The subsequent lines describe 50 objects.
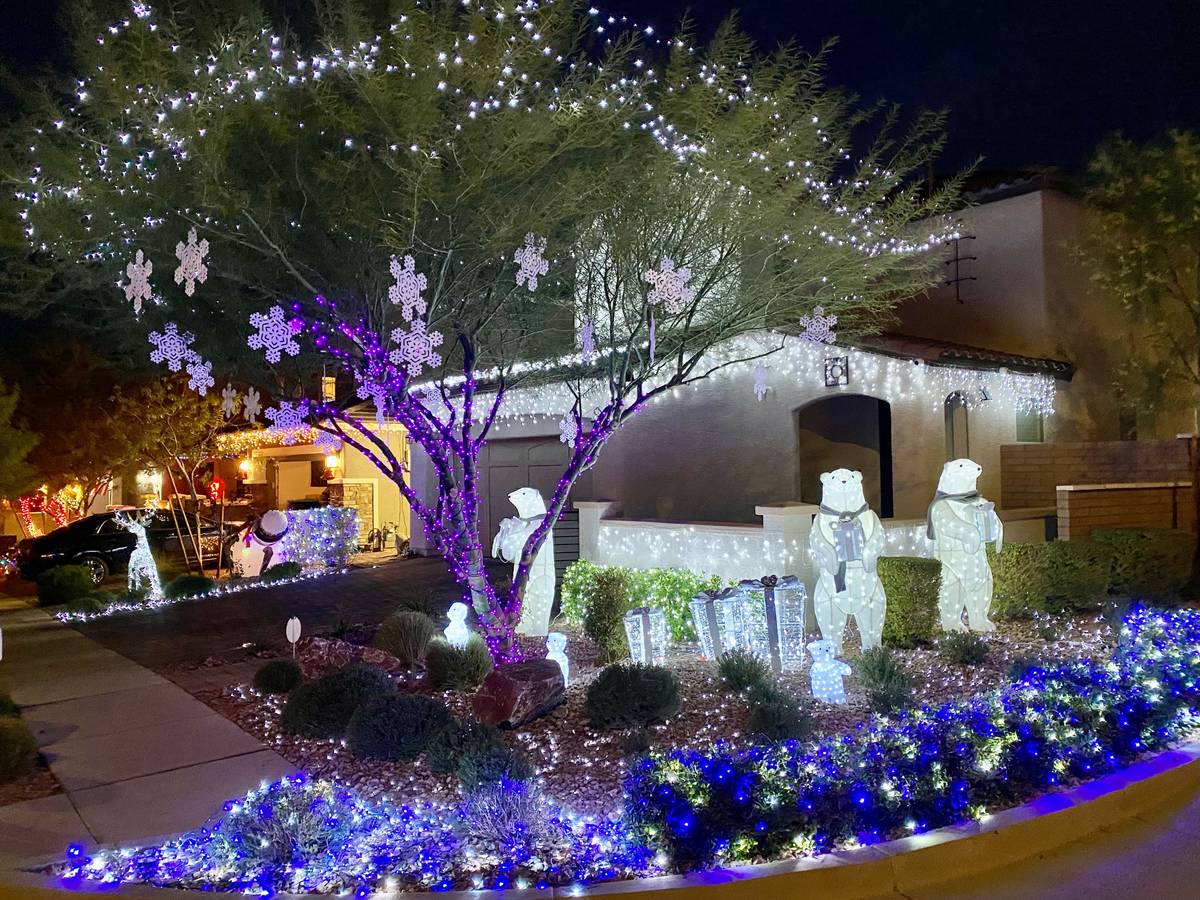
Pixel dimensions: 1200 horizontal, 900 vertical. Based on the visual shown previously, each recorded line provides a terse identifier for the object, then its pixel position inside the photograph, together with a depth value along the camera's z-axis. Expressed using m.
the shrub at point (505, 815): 4.45
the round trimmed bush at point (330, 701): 6.64
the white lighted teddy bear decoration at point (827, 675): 7.04
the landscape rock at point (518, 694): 6.60
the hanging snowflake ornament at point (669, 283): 7.76
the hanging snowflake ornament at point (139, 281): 6.90
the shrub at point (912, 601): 8.74
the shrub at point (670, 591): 9.80
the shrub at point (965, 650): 7.91
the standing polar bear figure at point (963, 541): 8.78
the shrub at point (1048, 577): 10.01
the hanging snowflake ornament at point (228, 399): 11.01
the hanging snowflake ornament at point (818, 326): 9.53
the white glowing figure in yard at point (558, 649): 7.51
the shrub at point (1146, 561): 10.51
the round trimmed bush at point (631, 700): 6.50
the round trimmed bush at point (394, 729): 6.07
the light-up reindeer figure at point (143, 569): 14.59
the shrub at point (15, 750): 5.99
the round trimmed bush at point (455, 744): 5.62
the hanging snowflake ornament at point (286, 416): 9.00
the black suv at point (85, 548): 18.33
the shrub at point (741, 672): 7.21
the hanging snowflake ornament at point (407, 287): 6.89
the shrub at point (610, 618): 8.84
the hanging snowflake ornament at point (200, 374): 8.47
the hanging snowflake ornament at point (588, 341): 8.81
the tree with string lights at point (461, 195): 7.13
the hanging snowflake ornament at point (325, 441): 10.36
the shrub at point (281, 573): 16.48
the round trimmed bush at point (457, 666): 7.90
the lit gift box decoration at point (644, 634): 8.34
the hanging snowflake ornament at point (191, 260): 6.62
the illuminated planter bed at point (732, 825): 4.28
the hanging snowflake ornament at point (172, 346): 8.73
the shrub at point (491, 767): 5.04
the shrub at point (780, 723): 5.90
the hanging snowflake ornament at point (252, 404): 10.70
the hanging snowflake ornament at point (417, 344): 7.27
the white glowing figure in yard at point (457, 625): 8.46
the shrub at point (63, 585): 14.84
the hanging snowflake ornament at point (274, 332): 7.80
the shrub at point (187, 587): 14.69
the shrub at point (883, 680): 6.49
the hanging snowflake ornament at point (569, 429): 10.39
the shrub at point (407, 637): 8.63
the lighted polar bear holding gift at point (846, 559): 8.10
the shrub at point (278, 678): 7.97
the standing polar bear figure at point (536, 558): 9.50
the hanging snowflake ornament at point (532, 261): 7.39
